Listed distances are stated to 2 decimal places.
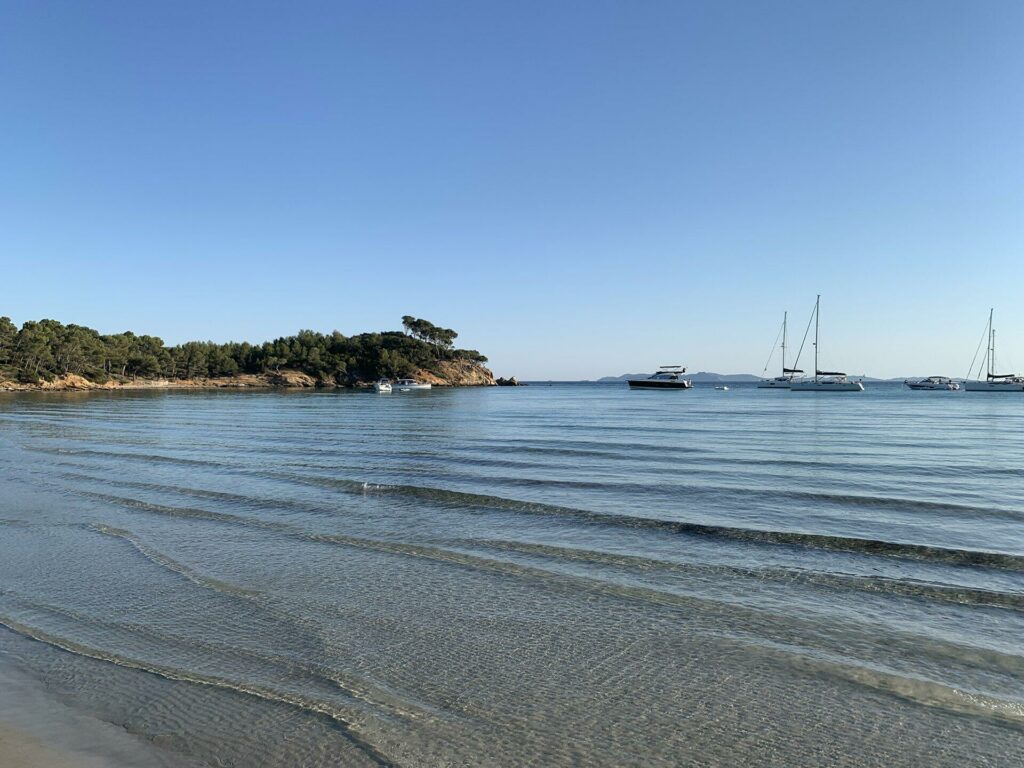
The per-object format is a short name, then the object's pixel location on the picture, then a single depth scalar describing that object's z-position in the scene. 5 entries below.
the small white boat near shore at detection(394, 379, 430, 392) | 144.00
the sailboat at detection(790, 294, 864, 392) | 120.56
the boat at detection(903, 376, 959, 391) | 154.74
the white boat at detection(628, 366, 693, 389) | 141.12
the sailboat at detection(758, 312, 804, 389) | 137.00
